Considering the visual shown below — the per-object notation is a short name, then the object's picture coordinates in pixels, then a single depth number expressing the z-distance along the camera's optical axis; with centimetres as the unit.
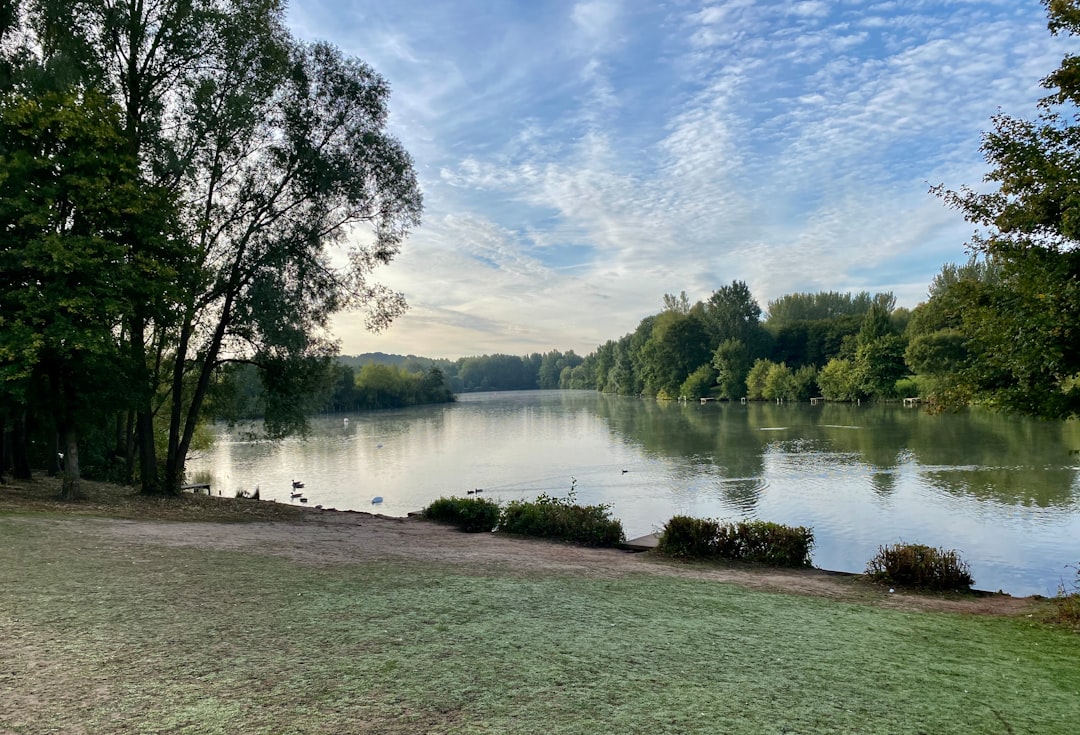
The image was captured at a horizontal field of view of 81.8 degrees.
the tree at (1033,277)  988
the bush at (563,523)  1457
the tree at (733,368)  10269
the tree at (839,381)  8262
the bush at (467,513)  1717
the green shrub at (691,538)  1273
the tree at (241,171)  1628
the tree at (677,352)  11631
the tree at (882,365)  7900
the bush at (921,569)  1013
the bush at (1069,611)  784
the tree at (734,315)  11175
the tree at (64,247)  1259
